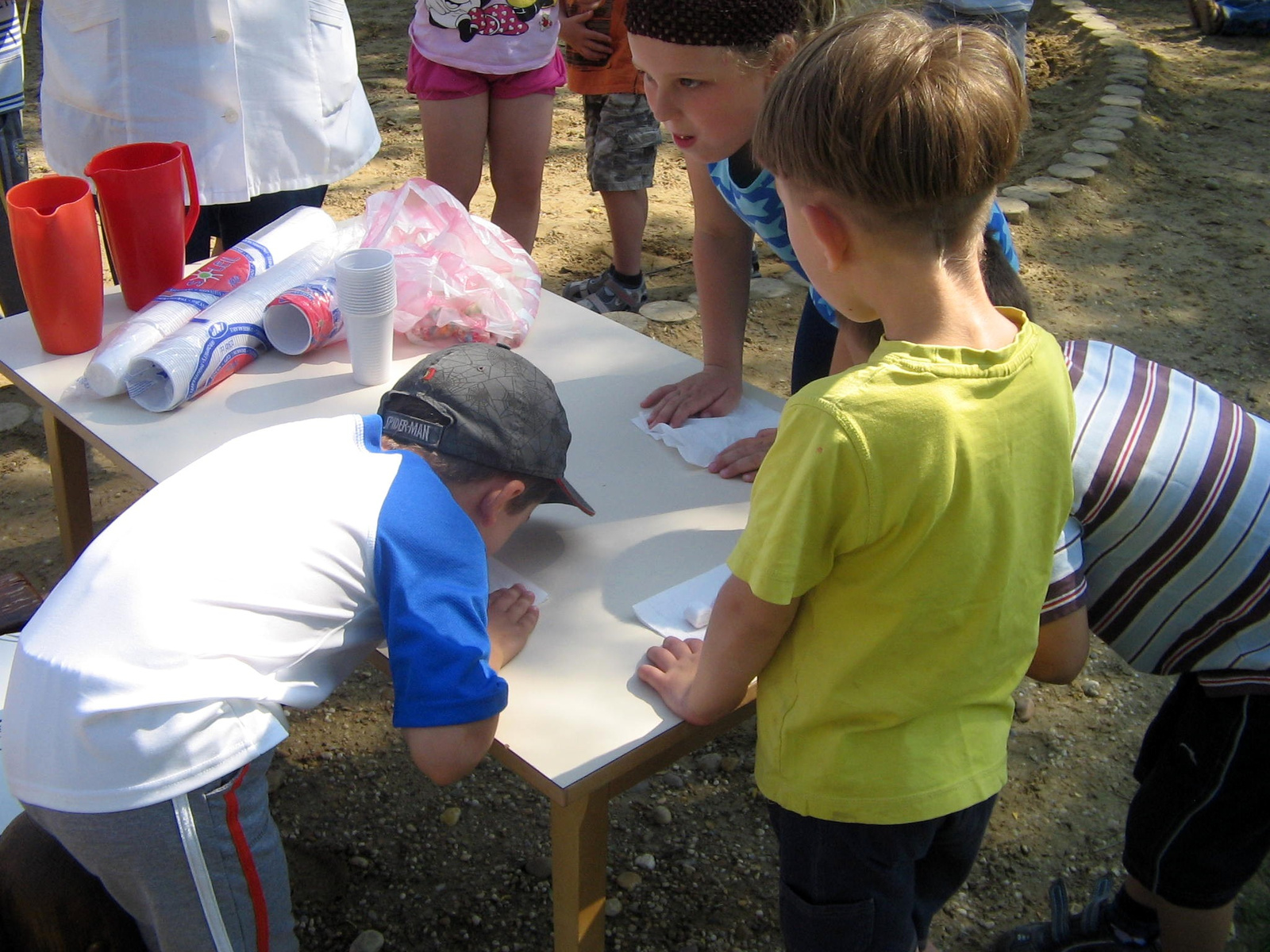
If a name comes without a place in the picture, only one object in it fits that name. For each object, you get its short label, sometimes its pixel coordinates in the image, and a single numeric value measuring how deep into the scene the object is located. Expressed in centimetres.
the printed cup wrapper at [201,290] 185
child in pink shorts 310
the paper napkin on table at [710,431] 180
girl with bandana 157
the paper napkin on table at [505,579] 150
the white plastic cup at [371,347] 188
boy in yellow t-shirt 103
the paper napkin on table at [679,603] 142
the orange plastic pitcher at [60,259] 188
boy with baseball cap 116
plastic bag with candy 207
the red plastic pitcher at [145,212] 200
